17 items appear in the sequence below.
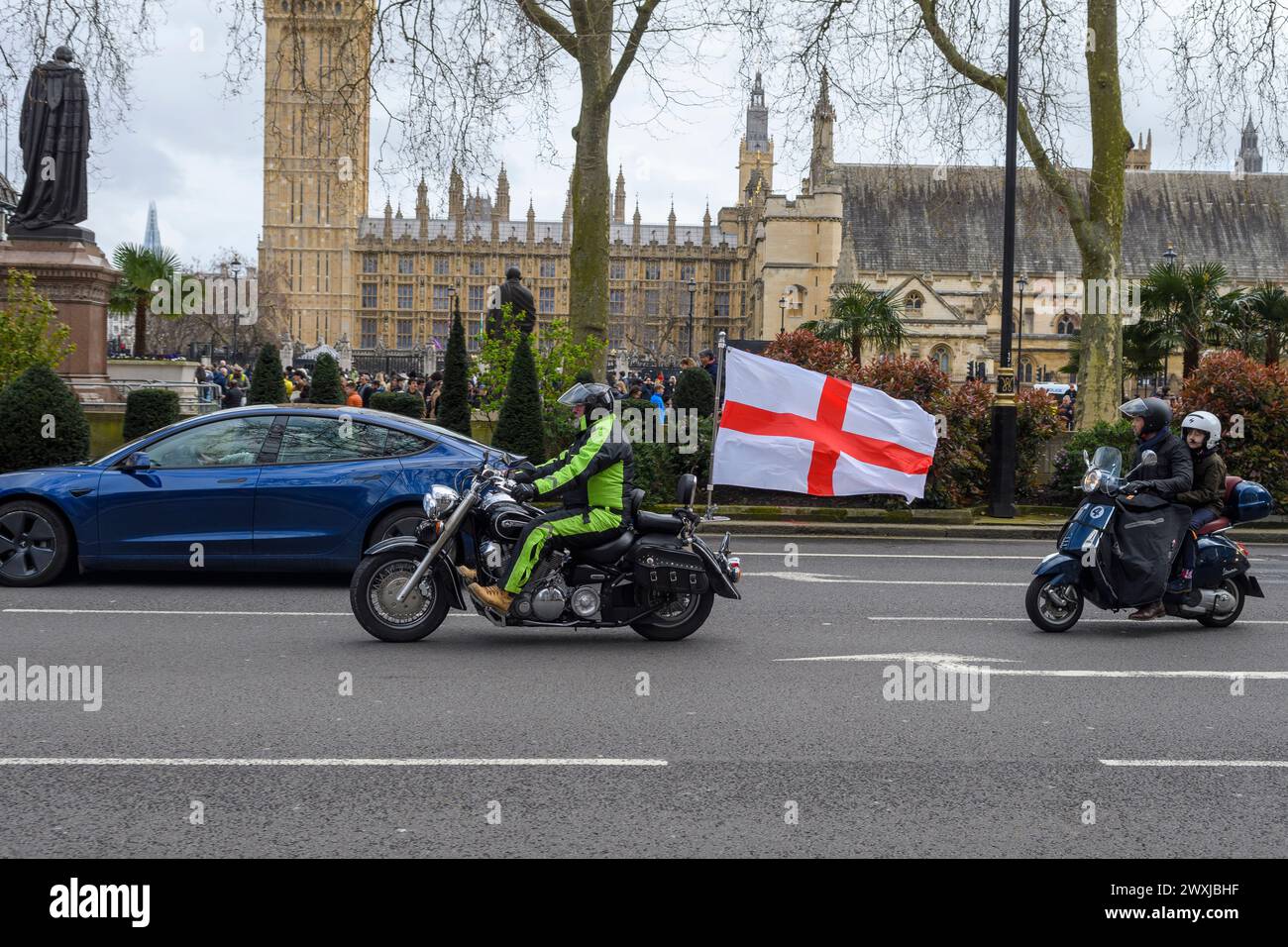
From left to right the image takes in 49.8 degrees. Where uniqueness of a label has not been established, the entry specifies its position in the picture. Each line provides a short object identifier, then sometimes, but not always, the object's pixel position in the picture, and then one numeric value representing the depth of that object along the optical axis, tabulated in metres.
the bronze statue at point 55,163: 19.78
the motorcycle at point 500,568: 8.79
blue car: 10.80
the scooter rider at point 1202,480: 10.08
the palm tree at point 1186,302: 32.34
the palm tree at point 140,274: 35.78
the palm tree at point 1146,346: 32.81
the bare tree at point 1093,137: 20.97
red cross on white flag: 15.70
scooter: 9.81
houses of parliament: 86.25
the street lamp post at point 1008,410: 17.66
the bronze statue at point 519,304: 20.95
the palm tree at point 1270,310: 33.00
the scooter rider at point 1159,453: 9.89
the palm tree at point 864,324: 41.31
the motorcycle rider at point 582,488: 8.73
